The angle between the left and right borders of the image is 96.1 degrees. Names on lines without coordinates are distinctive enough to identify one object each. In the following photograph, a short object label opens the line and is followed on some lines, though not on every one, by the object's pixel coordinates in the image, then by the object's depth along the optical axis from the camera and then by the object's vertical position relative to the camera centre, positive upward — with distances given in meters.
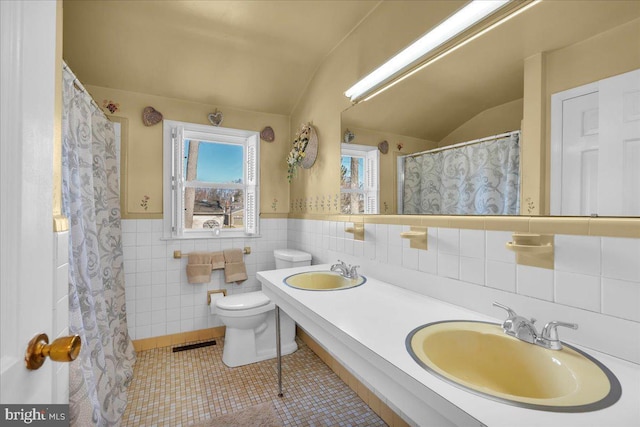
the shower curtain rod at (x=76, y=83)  1.33 +0.66
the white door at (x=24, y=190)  0.41 +0.03
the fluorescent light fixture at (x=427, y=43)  1.17 +0.82
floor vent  2.44 -1.16
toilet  2.17 -0.93
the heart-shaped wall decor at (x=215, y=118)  2.63 +0.87
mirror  0.86 +0.52
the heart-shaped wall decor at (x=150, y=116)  2.41 +0.81
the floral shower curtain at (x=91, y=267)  1.34 -0.31
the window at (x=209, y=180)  2.54 +0.30
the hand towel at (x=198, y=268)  2.50 -0.49
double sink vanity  0.60 -0.40
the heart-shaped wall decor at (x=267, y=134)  2.85 +0.78
